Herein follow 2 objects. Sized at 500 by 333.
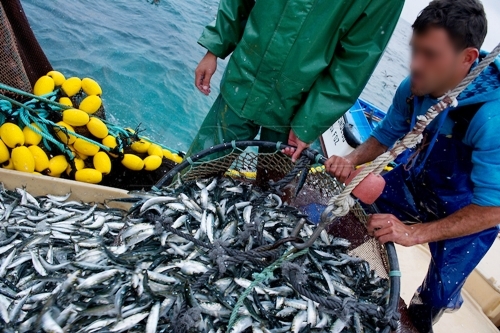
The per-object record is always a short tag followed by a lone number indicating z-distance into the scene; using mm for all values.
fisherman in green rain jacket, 2699
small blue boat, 6543
